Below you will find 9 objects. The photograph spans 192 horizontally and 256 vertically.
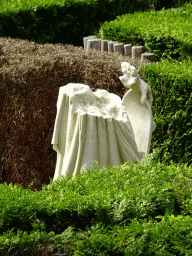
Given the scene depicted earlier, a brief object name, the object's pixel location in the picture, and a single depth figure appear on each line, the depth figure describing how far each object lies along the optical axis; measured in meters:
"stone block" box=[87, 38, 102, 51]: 20.31
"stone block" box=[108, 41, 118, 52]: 19.70
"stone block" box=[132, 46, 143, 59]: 18.39
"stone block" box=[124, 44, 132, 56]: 18.92
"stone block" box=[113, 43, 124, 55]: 19.11
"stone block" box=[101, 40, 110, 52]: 20.30
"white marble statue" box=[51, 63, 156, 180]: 9.27
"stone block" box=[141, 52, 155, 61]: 17.50
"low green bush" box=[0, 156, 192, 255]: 6.19
